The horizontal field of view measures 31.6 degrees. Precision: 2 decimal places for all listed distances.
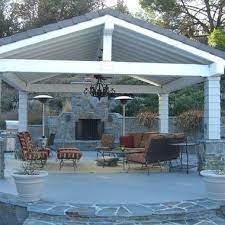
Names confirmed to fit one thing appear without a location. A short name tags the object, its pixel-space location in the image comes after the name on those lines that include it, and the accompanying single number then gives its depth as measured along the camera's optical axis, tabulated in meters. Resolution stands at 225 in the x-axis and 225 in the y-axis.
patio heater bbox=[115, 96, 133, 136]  15.96
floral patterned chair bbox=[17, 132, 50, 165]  10.84
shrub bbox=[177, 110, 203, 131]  17.08
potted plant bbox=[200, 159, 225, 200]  7.09
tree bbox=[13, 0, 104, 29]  30.77
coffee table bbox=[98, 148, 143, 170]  11.41
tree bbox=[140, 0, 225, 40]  26.12
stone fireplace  18.92
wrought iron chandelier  13.28
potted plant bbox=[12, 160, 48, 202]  6.84
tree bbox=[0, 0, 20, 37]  30.94
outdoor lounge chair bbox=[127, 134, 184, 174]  10.34
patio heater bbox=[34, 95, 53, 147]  14.09
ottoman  11.28
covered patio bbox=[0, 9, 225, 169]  8.76
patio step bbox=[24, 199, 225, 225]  6.25
